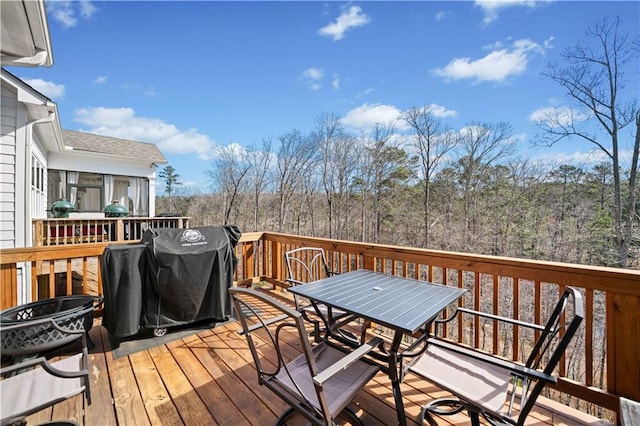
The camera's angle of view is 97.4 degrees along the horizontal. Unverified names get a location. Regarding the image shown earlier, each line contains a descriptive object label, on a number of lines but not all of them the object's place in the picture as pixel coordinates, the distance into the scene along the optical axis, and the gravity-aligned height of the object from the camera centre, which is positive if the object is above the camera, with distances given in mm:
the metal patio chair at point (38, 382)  1338 -961
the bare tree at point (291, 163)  15992 +2664
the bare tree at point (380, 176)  14992 +1837
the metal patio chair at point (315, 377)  1204 -944
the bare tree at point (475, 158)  12883 +2486
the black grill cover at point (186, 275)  2744 -679
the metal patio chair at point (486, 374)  1229 -940
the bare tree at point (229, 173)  15969 +2082
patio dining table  1576 -607
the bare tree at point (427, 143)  13820 +3334
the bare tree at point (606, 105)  9031 +3665
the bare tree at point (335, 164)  15625 +2587
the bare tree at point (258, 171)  16078 +2216
